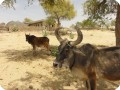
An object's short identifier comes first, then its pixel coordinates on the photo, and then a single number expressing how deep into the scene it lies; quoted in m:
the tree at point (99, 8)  4.32
